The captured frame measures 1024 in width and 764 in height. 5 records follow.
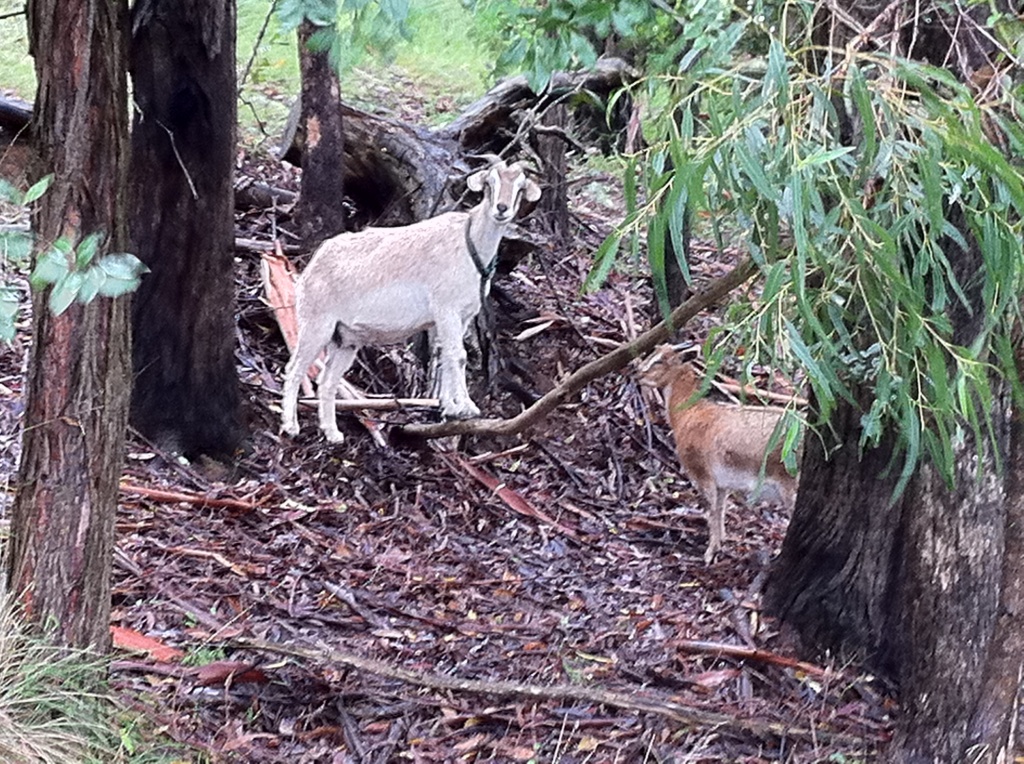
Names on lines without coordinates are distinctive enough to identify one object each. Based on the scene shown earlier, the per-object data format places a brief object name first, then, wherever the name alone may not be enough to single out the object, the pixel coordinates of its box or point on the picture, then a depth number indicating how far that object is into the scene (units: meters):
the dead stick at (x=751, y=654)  6.50
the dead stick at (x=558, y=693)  5.63
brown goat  8.41
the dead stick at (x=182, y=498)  7.16
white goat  8.15
